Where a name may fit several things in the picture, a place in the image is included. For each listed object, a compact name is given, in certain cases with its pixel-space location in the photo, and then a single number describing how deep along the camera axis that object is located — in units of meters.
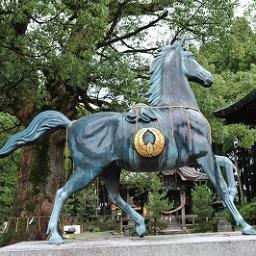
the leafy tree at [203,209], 20.03
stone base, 4.21
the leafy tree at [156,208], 19.17
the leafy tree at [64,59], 8.66
